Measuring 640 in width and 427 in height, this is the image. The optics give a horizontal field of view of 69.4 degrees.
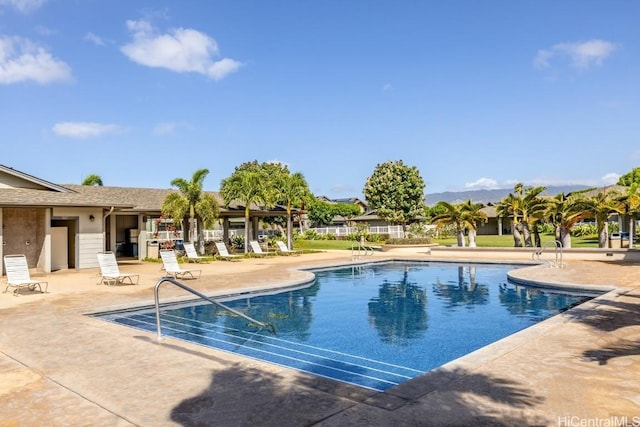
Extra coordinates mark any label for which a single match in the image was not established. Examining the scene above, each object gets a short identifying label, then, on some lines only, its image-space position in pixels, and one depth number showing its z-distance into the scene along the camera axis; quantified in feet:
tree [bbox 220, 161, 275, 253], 96.63
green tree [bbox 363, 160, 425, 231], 166.56
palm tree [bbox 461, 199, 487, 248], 93.23
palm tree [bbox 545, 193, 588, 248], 81.46
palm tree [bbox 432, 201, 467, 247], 93.40
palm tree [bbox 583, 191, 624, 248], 79.82
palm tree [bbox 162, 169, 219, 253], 84.43
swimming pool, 25.55
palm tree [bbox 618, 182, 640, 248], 76.84
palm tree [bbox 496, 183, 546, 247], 87.20
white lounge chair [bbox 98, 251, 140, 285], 50.83
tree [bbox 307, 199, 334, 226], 223.51
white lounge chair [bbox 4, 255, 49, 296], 43.61
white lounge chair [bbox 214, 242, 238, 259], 87.36
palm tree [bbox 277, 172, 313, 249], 108.47
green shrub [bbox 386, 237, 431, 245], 115.85
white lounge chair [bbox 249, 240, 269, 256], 94.27
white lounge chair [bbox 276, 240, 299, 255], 99.34
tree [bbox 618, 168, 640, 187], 172.03
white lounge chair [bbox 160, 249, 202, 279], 55.31
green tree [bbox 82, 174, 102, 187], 126.00
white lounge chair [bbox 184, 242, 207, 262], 78.69
